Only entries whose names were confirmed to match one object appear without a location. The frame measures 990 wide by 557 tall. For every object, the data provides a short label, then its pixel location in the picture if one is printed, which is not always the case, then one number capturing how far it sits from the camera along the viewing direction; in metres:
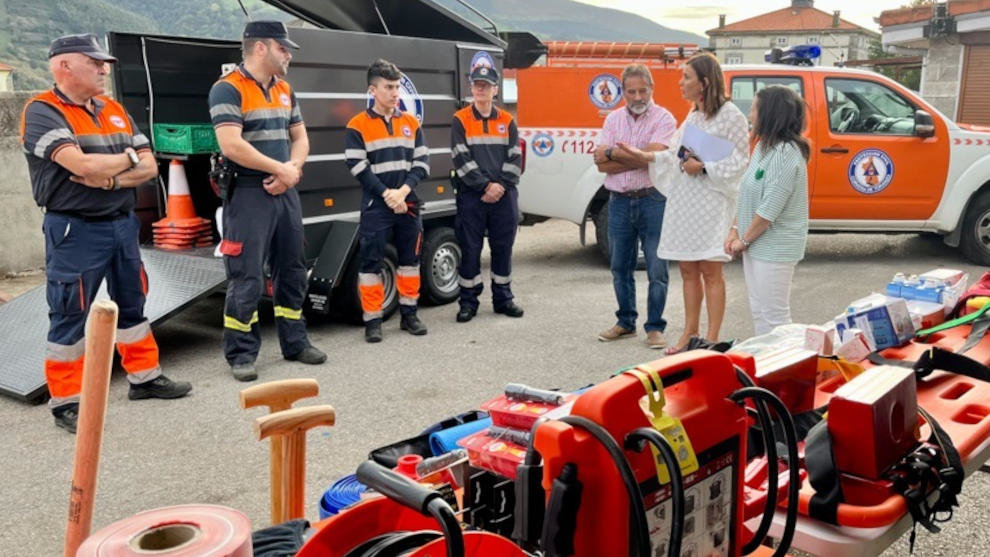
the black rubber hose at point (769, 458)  1.74
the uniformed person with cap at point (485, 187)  6.40
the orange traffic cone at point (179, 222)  6.20
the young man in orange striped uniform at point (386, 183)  5.85
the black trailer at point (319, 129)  5.71
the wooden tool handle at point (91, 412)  1.47
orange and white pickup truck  8.10
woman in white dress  4.96
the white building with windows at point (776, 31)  73.88
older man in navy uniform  4.21
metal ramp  4.91
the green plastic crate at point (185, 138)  6.08
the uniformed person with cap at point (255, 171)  4.95
